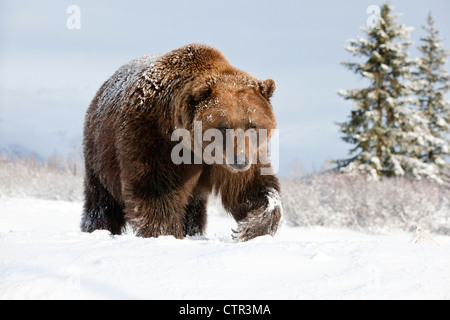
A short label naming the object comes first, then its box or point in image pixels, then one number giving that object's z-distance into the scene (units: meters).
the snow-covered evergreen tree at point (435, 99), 22.03
